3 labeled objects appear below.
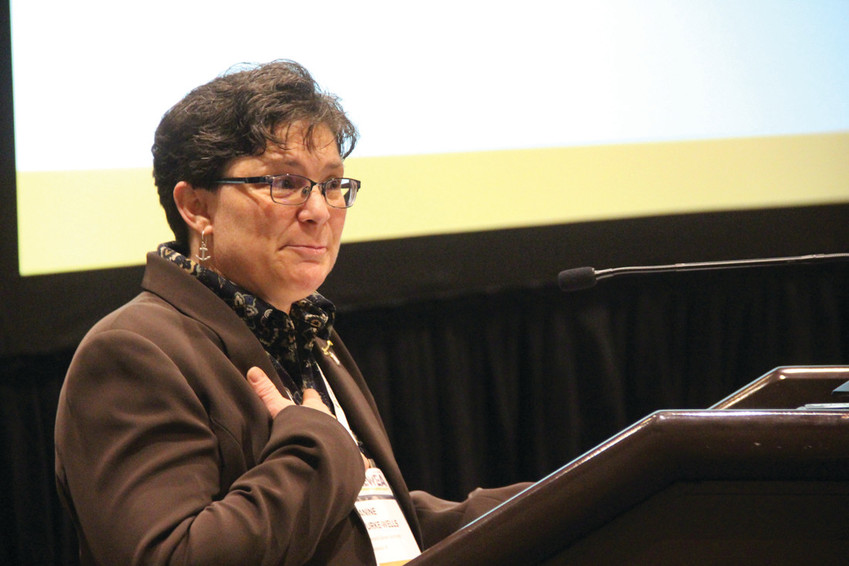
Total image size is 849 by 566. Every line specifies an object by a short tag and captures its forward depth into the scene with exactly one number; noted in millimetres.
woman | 5228
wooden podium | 4640
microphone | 5485
